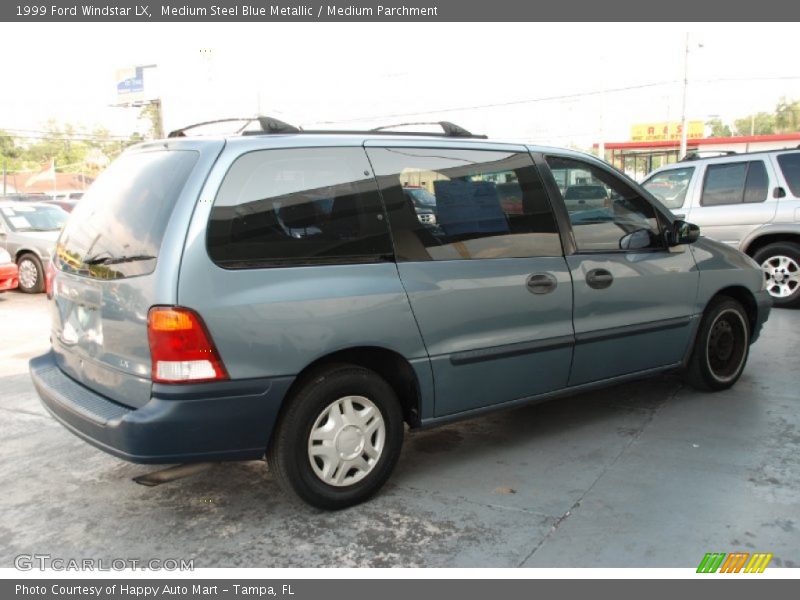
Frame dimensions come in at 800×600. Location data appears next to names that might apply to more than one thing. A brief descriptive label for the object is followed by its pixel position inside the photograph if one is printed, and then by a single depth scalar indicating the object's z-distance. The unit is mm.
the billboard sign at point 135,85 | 73062
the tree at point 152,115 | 70612
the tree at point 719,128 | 96812
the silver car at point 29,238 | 11102
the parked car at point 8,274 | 10172
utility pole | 31266
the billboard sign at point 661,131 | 52938
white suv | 8094
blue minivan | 2988
